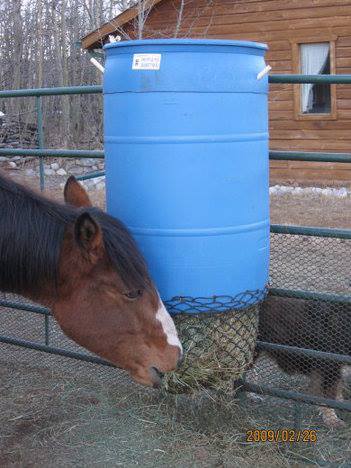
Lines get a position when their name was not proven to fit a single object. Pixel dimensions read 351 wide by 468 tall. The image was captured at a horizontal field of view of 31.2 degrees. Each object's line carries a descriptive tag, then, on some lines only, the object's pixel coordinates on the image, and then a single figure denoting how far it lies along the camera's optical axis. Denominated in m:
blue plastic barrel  2.38
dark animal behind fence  3.24
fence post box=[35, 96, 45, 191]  3.64
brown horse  2.27
